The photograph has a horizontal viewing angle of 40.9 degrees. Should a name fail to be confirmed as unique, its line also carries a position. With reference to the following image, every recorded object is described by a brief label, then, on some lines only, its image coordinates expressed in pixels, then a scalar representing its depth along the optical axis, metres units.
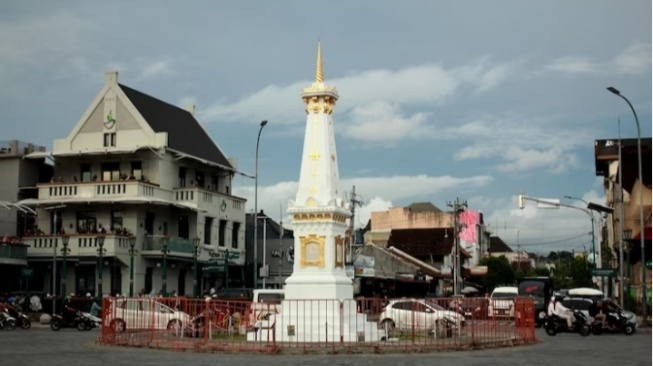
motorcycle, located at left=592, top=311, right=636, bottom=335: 33.22
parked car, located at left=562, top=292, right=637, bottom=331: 33.81
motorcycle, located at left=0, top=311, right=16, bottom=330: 35.41
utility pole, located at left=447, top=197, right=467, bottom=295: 69.12
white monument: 24.92
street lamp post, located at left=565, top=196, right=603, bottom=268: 50.96
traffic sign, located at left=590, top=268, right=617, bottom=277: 41.31
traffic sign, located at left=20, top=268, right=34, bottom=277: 40.06
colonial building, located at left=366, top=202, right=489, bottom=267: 100.69
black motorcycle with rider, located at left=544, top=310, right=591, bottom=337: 32.41
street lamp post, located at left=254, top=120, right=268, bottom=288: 47.34
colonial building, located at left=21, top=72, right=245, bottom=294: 45.91
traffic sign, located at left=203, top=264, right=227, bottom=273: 43.72
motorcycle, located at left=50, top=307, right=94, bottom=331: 35.81
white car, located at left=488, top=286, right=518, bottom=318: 26.47
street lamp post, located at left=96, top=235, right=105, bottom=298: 41.34
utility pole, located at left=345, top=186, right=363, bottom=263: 61.13
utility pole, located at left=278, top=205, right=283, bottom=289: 56.72
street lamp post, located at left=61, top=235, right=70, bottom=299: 41.77
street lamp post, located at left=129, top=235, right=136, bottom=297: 43.06
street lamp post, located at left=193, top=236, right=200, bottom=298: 44.44
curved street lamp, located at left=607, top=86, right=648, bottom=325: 38.94
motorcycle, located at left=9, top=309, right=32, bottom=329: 36.41
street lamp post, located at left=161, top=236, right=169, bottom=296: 43.59
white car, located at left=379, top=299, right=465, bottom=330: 26.89
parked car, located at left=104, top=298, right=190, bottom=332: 25.66
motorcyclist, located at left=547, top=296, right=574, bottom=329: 33.62
